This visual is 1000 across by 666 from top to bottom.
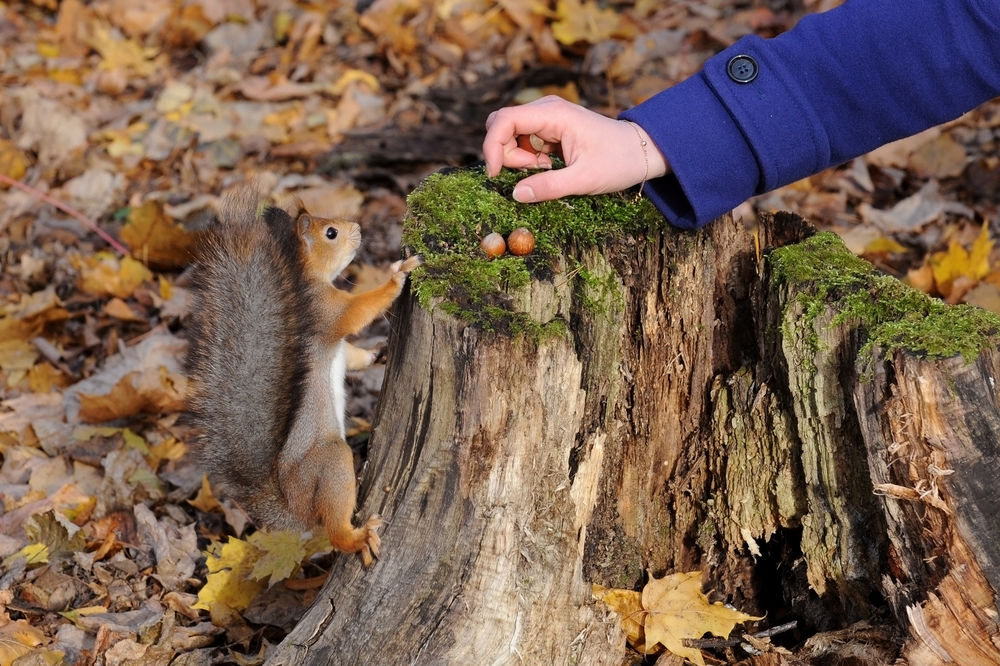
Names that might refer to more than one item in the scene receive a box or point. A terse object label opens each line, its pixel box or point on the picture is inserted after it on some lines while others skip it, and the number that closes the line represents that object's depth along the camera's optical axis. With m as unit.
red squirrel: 2.21
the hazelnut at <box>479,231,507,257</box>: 1.94
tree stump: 1.78
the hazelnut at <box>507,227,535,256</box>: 1.94
